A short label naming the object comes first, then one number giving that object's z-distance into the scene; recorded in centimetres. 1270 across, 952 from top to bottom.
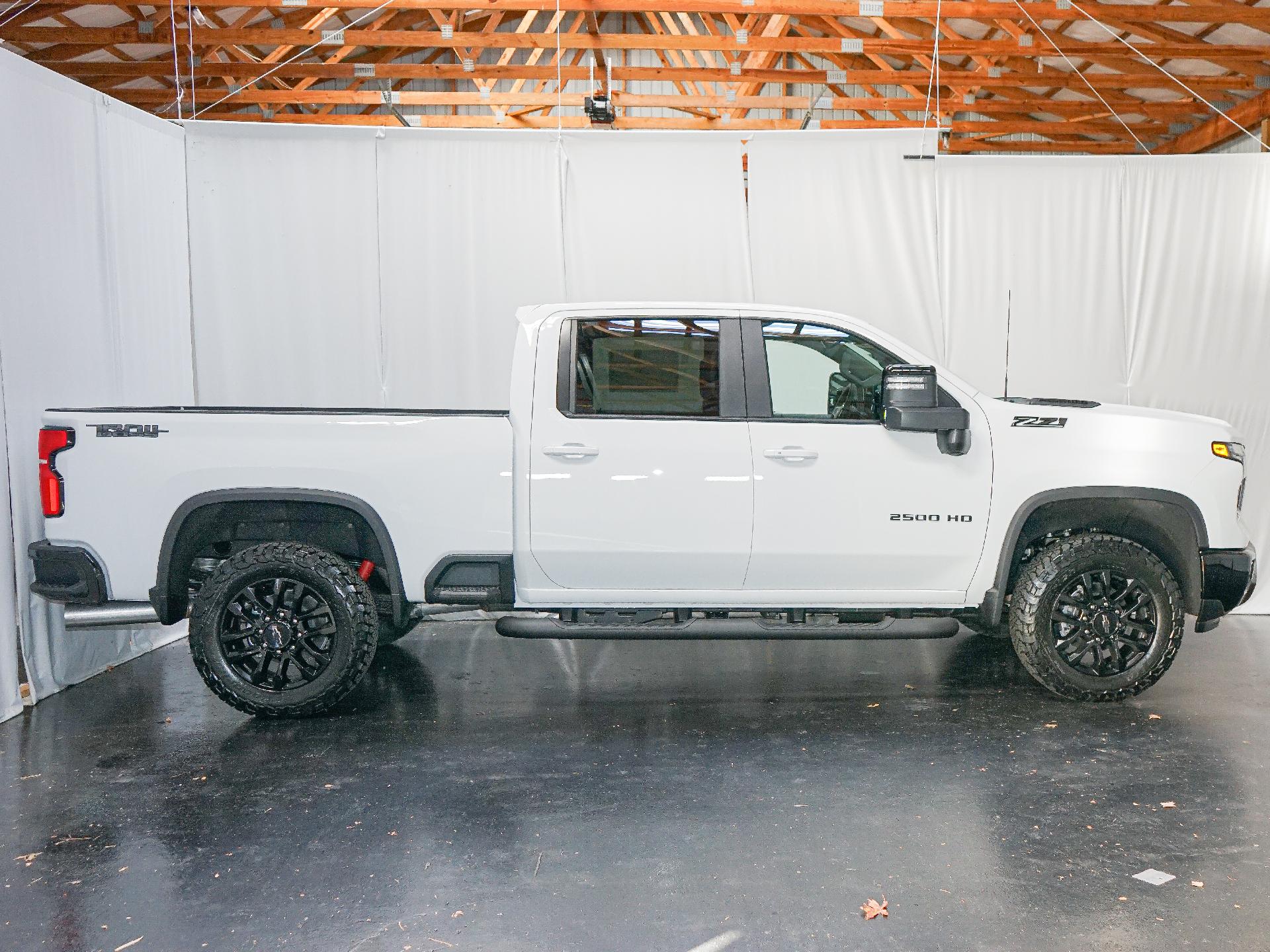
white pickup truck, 408
